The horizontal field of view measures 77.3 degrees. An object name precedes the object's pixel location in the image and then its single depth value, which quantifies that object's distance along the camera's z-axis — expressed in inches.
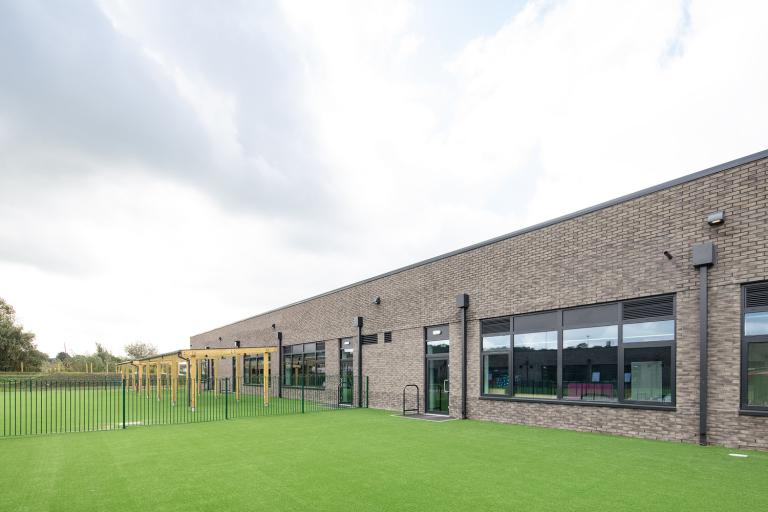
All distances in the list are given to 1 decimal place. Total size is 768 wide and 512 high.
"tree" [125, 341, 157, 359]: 2630.2
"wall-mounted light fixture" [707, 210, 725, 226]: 325.1
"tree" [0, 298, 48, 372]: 1900.8
